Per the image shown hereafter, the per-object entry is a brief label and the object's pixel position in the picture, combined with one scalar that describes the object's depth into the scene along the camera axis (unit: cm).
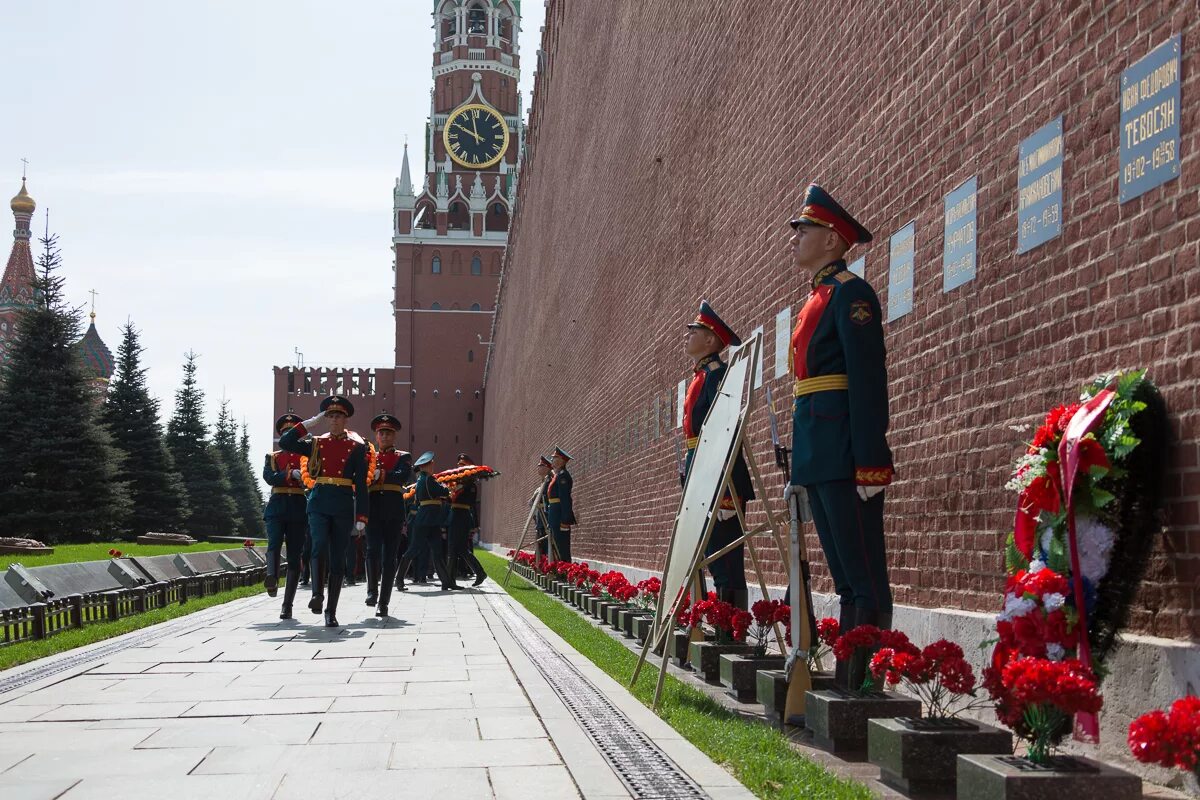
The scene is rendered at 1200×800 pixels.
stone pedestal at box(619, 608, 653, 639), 926
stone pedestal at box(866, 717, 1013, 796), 376
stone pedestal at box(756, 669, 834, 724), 523
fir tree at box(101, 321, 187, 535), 3844
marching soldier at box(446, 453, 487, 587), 1739
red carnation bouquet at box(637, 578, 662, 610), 909
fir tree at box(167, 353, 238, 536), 4891
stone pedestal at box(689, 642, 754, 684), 668
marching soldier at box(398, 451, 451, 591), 1525
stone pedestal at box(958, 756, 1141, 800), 306
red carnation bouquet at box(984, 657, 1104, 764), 319
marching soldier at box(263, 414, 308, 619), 1195
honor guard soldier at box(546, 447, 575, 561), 1725
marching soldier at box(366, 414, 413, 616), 1196
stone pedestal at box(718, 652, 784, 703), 599
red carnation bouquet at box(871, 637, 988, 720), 396
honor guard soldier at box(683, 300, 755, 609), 743
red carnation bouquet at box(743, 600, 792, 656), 591
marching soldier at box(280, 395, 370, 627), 1023
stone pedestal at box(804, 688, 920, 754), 447
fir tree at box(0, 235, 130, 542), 2998
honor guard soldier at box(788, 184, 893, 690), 484
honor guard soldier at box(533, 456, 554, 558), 1803
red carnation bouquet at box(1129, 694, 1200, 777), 271
